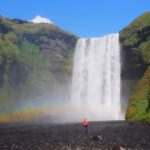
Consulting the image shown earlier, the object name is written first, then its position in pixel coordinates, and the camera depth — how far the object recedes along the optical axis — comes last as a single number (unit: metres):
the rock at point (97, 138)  29.51
